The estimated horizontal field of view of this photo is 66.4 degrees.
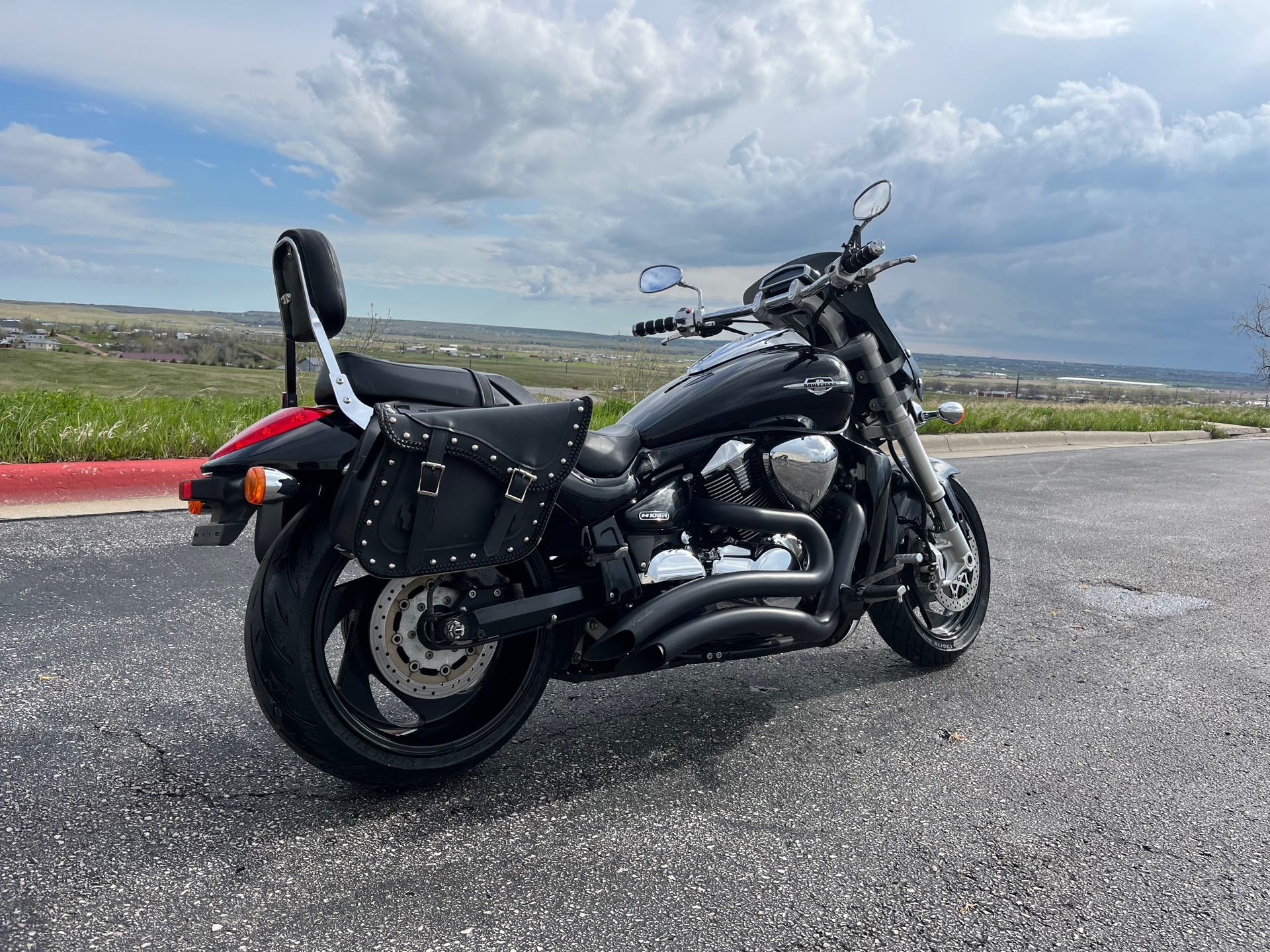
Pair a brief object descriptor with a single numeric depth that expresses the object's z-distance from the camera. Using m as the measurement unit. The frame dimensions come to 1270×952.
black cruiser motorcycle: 2.37
